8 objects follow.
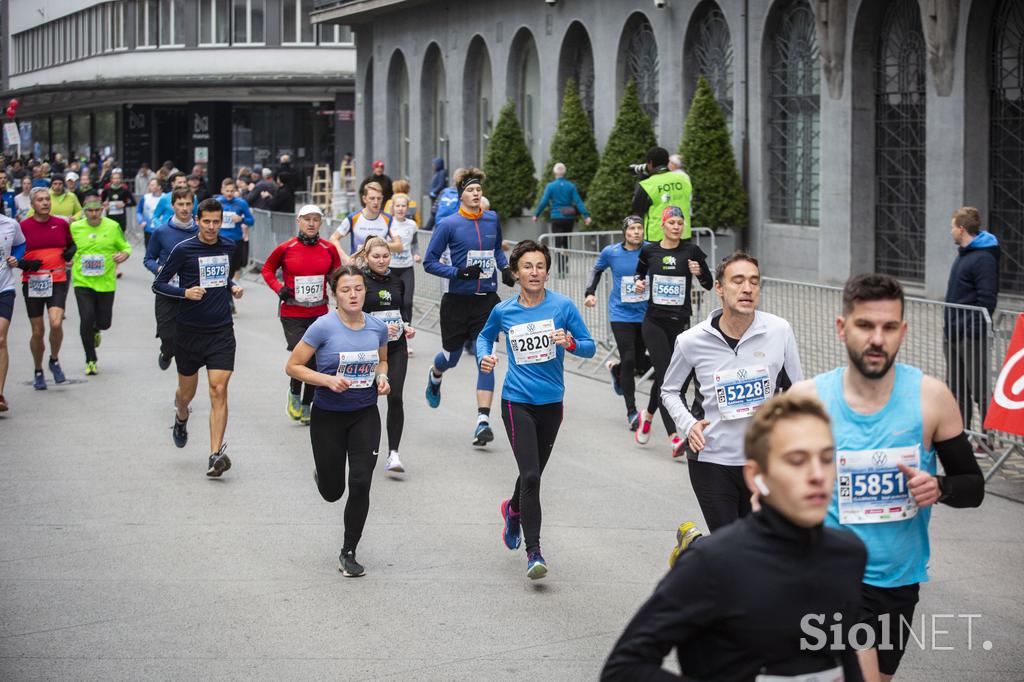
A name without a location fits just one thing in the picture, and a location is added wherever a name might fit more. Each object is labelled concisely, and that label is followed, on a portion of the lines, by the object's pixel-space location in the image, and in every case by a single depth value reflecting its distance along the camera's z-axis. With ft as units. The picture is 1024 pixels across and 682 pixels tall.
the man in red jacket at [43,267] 49.93
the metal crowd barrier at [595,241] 75.00
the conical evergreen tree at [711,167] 80.48
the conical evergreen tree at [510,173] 105.70
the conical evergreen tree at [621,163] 85.87
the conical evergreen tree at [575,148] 97.09
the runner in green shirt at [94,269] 53.36
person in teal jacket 87.86
